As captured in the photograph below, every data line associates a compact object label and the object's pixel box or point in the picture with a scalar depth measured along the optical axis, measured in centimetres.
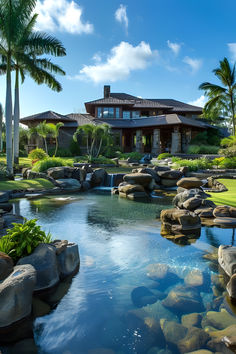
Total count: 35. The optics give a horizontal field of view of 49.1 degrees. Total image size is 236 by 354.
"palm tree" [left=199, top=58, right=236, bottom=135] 2630
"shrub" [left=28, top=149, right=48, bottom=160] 2275
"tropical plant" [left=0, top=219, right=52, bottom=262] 441
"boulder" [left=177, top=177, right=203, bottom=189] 1301
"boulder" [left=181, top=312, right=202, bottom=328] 330
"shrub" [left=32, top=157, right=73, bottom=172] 1733
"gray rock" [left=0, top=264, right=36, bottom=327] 325
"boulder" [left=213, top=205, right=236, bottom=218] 810
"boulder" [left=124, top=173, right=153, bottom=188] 1414
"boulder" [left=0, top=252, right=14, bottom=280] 378
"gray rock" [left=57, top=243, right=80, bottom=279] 460
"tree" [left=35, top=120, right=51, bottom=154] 2514
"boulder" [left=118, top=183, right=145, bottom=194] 1292
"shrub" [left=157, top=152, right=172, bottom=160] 2678
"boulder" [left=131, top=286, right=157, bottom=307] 385
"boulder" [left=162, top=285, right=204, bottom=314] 366
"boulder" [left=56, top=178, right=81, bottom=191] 1428
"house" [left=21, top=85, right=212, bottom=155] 3089
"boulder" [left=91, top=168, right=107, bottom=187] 1653
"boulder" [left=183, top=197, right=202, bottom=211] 905
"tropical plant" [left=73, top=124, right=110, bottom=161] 2610
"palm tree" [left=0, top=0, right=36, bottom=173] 1512
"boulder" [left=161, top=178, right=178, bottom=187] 1583
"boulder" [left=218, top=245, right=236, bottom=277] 444
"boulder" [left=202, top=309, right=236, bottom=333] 328
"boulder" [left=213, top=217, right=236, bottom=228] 755
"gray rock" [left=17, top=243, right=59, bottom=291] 418
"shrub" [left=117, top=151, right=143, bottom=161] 2900
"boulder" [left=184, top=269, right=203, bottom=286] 436
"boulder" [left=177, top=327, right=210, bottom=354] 292
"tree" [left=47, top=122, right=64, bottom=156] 2540
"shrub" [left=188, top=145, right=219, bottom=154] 2733
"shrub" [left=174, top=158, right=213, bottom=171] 1927
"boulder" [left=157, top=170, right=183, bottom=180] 1581
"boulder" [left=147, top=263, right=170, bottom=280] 462
